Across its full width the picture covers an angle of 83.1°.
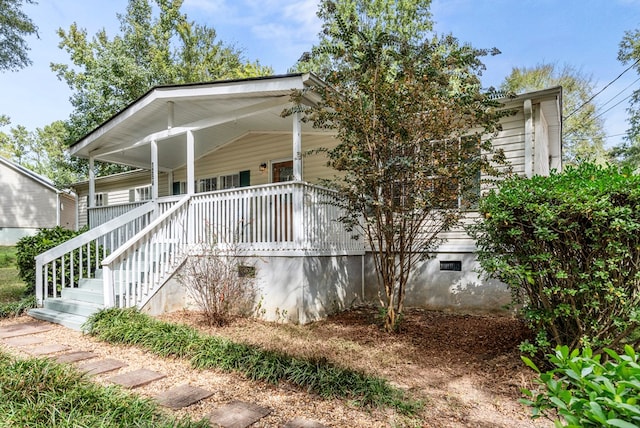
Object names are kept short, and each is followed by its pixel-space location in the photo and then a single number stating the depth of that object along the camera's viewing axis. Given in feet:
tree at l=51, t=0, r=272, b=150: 58.65
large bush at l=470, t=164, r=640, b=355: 9.96
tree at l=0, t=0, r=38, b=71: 42.14
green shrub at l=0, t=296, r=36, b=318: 20.81
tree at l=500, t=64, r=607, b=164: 71.72
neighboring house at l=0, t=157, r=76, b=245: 72.02
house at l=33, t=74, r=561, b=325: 19.34
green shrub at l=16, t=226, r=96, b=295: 23.34
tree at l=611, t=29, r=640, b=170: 56.54
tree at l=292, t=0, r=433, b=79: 68.54
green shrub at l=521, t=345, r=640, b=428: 3.47
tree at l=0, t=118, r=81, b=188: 122.42
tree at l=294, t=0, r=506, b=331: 15.23
